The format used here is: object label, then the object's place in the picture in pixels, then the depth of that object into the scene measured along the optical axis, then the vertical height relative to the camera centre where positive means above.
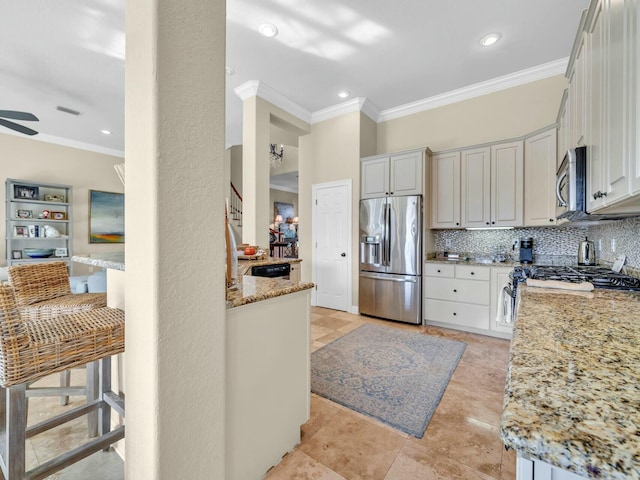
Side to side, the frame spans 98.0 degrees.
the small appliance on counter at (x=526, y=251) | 3.37 -0.15
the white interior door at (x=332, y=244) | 4.39 -0.11
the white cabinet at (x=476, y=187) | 3.52 +0.66
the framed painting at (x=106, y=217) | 5.93 +0.44
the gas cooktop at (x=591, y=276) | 1.50 -0.23
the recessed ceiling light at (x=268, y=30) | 2.68 +2.04
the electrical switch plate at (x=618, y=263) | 1.87 -0.17
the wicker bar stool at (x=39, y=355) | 0.92 -0.43
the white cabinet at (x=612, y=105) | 0.92 +0.53
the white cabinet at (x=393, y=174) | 3.74 +0.90
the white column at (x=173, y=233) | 0.87 +0.01
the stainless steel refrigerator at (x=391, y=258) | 3.69 -0.28
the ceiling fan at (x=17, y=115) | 2.86 +1.26
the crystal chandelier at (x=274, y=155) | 6.76 +2.01
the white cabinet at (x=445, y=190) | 3.73 +0.66
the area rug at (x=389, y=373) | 1.92 -1.17
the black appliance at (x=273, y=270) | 2.99 -0.38
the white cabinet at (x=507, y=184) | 3.31 +0.66
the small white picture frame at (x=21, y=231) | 4.99 +0.10
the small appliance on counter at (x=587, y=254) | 2.68 -0.15
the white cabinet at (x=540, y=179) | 3.04 +0.68
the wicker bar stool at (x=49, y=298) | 1.49 -0.37
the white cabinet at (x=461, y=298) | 3.29 -0.74
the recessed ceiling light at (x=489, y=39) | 2.80 +2.05
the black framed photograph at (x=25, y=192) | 4.96 +0.81
